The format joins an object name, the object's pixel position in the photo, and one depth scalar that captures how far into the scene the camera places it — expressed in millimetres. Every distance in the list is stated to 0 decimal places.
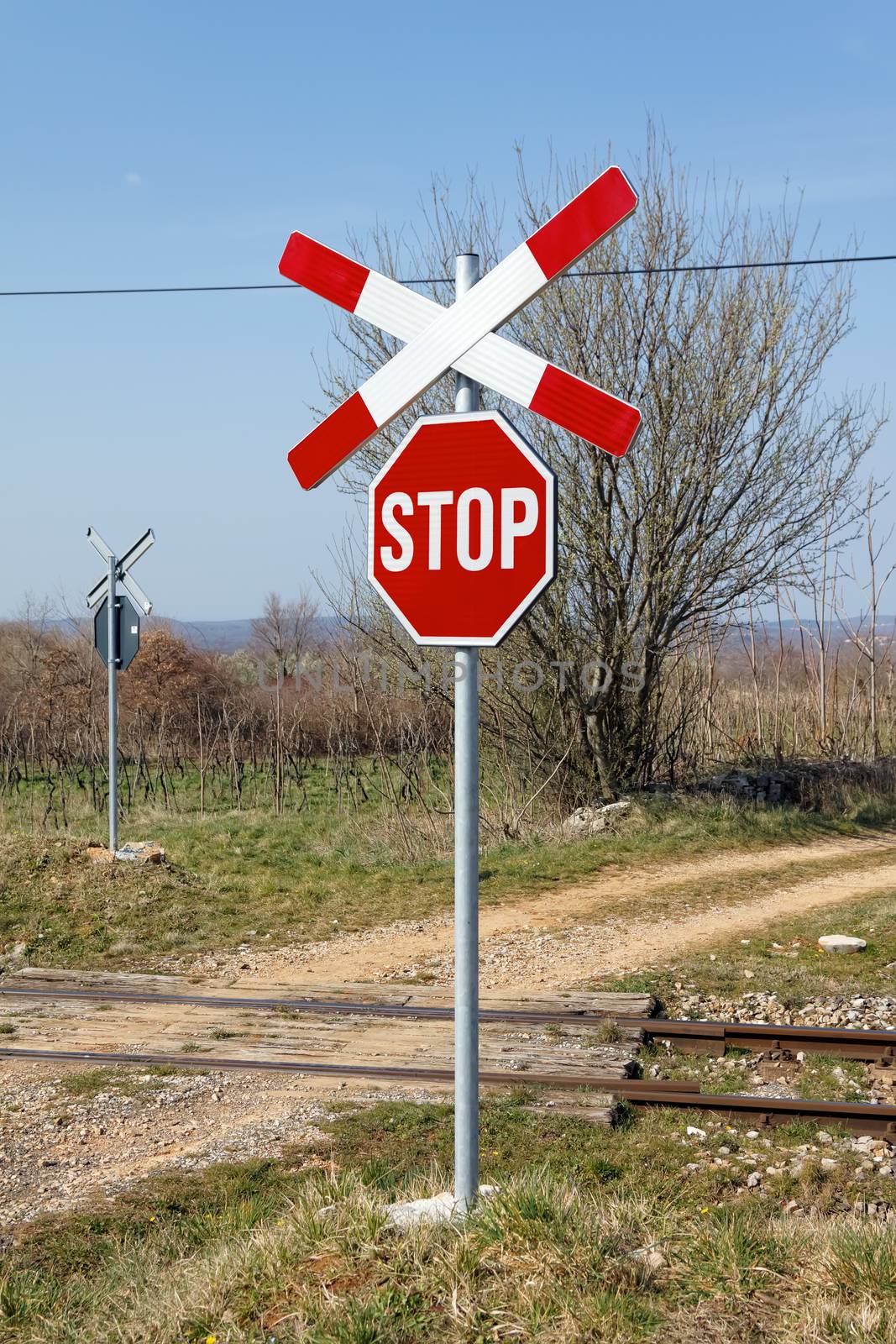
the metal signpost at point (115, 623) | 11406
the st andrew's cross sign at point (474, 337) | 2951
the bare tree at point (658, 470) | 15164
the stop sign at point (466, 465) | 2990
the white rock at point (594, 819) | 14909
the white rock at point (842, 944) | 8992
